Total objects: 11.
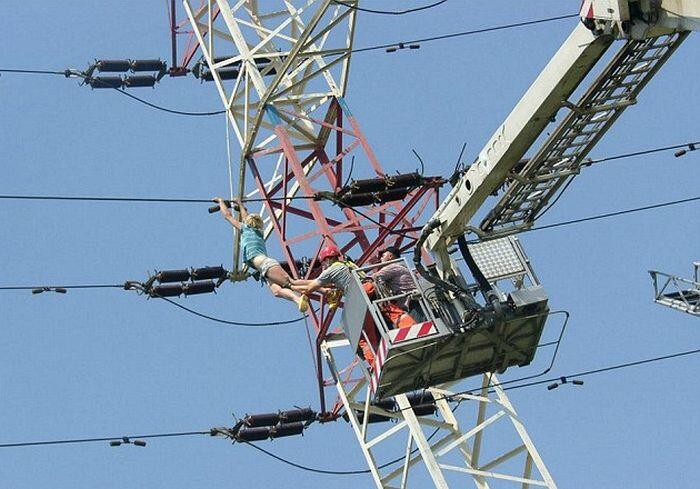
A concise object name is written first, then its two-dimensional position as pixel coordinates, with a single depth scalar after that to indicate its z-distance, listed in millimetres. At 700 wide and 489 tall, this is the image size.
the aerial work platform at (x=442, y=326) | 36188
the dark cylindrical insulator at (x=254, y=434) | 42656
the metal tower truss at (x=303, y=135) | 39719
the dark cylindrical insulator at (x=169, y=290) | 43500
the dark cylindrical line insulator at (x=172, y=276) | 43250
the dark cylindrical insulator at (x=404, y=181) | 39625
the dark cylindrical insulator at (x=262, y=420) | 42719
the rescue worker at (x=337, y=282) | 36625
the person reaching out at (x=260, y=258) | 37750
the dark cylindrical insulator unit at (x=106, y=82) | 50594
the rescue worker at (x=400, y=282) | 36688
